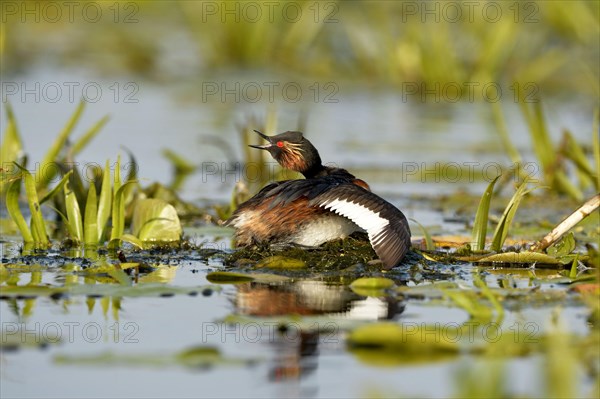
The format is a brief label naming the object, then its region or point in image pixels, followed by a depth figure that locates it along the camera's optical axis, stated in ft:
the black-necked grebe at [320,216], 46.98
